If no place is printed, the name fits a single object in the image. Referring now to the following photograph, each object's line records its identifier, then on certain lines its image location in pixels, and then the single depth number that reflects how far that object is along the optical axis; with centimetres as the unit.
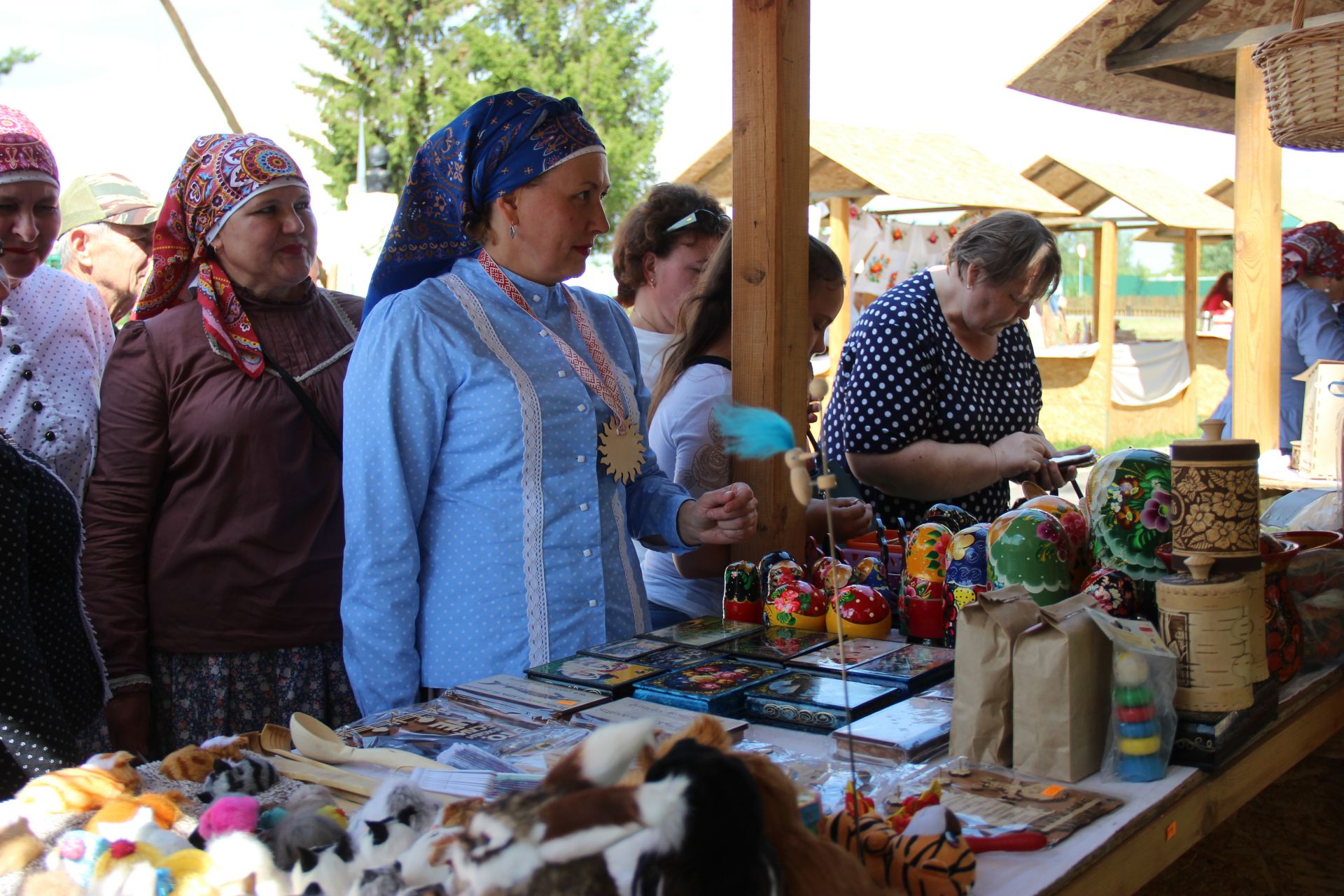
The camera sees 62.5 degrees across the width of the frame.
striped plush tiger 106
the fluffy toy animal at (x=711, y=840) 80
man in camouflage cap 373
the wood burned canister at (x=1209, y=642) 149
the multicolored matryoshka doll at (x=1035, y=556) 175
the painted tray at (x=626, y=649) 189
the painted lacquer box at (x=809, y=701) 158
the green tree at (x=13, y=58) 1950
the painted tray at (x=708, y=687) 162
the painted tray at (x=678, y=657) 182
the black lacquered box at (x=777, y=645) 186
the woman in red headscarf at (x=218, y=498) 225
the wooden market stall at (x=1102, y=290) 1134
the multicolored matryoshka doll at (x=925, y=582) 199
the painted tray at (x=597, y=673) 172
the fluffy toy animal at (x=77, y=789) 114
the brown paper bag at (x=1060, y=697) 139
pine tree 2406
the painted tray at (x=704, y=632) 199
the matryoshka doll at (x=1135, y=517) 171
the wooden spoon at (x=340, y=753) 137
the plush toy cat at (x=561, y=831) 81
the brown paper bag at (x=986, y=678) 144
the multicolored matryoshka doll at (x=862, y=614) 202
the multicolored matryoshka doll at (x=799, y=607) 205
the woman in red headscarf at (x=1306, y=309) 519
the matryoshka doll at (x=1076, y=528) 180
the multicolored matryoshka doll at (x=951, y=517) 223
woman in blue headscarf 191
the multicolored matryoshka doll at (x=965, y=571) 189
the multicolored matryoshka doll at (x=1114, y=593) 163
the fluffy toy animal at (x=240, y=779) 126
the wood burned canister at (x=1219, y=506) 153
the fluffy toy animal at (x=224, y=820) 109
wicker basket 285
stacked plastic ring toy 140
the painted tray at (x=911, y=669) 171
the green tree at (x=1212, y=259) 5747
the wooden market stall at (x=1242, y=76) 484
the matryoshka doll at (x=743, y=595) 215
